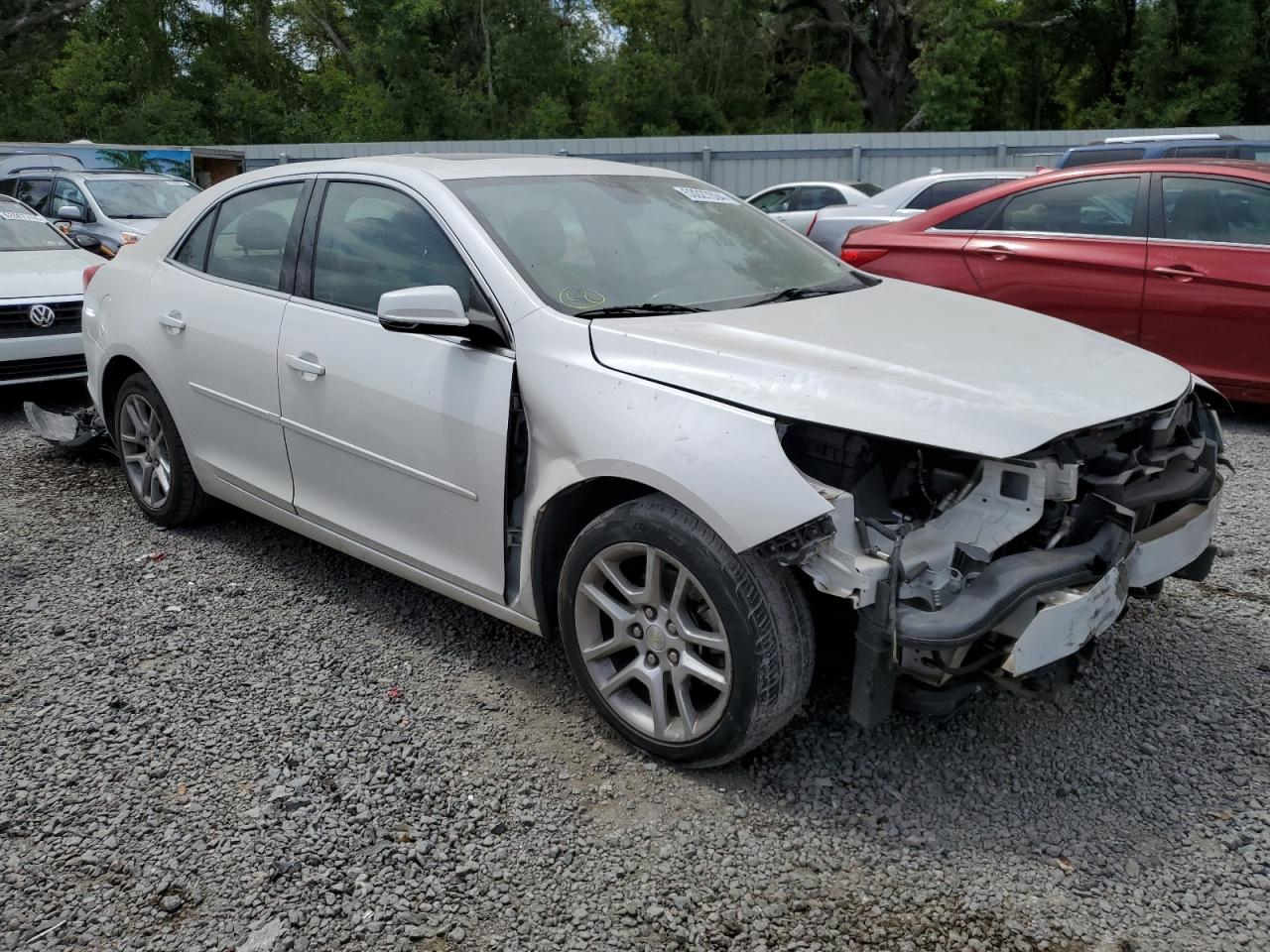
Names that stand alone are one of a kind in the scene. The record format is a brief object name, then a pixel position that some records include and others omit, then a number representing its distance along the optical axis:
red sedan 6.11
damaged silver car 2.69
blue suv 10.38
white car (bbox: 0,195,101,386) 7.30
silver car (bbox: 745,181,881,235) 14.96
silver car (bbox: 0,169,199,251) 12.57
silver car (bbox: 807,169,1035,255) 10.70
